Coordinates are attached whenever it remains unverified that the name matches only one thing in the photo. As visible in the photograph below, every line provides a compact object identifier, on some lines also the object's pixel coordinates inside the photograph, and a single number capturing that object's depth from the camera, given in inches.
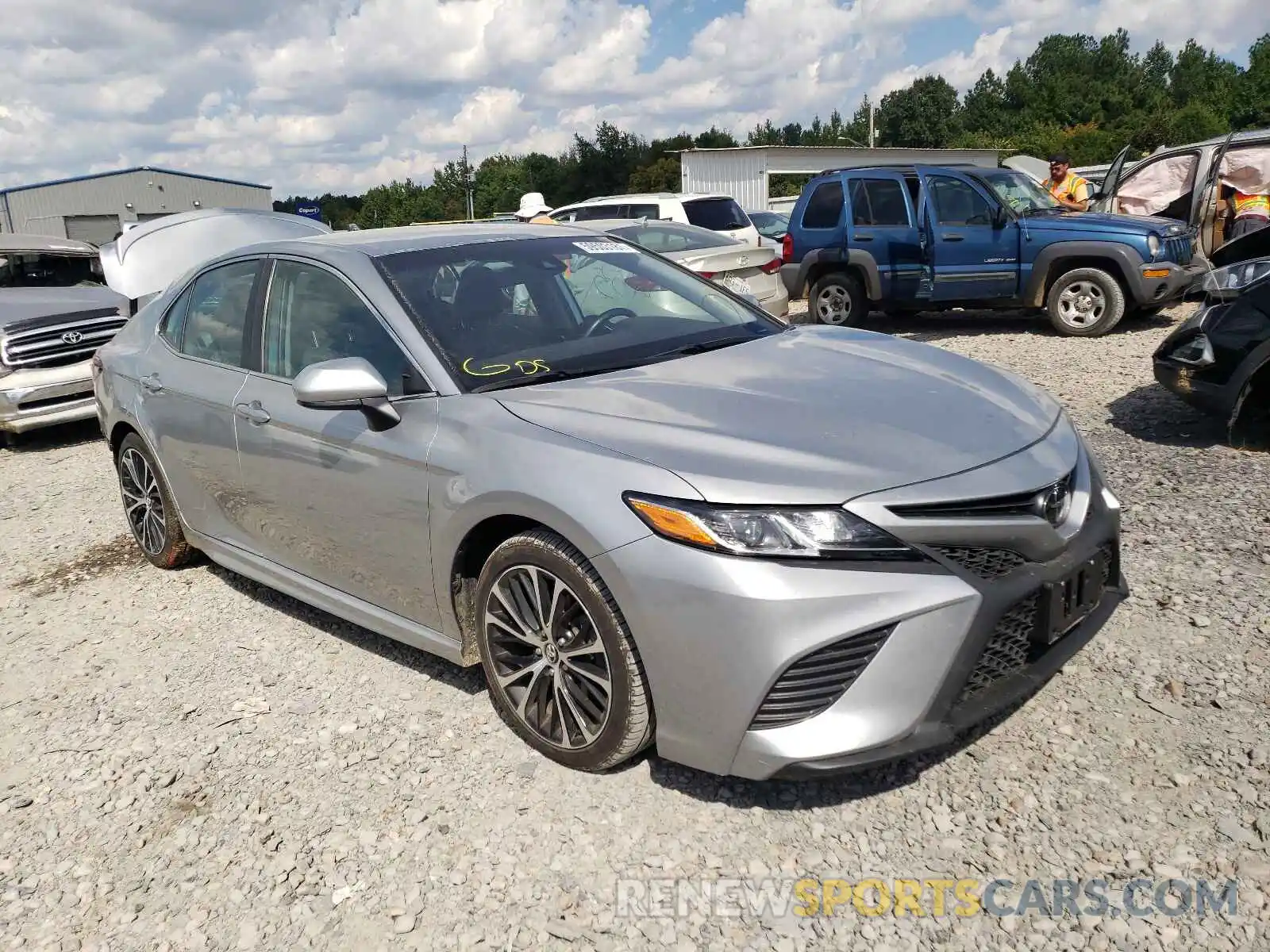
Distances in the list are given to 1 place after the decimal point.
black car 216.2
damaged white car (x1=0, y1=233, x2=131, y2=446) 335.0
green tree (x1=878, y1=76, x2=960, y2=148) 3329.2
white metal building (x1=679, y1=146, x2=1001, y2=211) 1363.2
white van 562.6
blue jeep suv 391.9
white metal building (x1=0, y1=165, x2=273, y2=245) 2025.1
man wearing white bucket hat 541.6
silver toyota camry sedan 98.4
